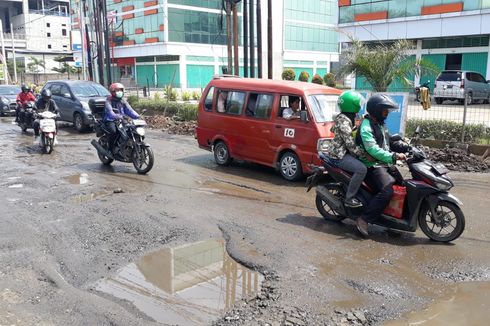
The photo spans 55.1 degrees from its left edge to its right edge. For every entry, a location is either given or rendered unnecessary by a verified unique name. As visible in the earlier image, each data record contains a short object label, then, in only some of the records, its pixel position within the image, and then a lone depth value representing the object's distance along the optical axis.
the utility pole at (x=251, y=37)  18.36
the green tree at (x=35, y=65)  74.88
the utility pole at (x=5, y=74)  41.13
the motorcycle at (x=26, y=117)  15.77
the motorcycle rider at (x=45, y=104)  12.80
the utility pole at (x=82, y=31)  29.11
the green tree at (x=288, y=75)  40.25
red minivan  8.57
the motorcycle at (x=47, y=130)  11.89
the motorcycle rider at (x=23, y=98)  16.04
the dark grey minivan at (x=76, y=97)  16.41
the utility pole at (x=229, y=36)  17.30
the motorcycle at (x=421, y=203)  5.34
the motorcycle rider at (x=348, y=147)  5.71
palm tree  13.66
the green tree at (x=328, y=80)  32.93
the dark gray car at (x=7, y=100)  22.52
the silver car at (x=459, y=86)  23.02
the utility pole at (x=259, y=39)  17.55
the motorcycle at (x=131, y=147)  9.58
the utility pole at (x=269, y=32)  17.12
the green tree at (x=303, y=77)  42.09
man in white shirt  8.74
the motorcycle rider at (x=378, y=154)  5.47
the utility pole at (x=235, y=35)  17.48
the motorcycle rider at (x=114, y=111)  9.83
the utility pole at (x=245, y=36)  18.73
